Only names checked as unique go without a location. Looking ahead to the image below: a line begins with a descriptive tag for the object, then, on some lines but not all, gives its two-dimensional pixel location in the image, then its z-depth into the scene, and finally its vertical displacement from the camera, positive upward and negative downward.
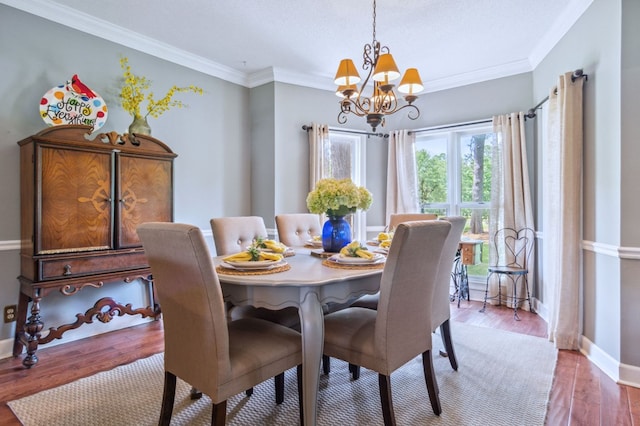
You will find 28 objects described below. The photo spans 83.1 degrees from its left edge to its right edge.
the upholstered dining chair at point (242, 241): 2.26 -0.23
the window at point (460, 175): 4.27 +0.44
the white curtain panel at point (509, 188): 3.77 +0.23
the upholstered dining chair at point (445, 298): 2.18 -0.56
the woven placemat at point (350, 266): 1.84 -0.29
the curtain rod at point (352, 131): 4.34 +1.01
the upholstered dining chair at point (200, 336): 1.40 -0.53
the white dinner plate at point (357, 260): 1.89 -0.26
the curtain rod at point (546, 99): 2.67 +1.01
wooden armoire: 2.48 -0.03
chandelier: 2.32 +0.88
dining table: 1.56 -0.38
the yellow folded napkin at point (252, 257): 1.83 -0.24
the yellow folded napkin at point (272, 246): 2.14 -0.21
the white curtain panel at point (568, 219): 2.68 -0.07
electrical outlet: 2.64 -0.75
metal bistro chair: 3.74 -0.48
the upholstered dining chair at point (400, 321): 1.60 -0.54
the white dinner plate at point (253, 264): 1.75 -0.26
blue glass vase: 2.33 -0.16
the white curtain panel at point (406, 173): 4.59 +0.47
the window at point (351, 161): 4.69 +0.66
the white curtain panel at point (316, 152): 4.31 +0.70
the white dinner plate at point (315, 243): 2.76 -0.25
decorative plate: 2.74 +0.83
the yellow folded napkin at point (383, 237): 2.73 -0.21
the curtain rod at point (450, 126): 4.12 +1.01
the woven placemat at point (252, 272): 1.70 -0.29
